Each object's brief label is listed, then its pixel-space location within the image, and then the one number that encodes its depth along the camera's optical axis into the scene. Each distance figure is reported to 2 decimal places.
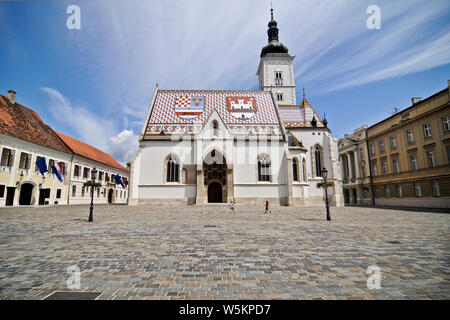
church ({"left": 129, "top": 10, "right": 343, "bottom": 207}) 27.38
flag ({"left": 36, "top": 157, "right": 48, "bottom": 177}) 25.89
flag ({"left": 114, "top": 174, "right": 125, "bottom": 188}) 42.85
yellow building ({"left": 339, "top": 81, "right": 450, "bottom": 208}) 24.11
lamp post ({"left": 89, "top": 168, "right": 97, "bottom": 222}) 12.11
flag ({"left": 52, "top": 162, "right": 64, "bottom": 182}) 28.50
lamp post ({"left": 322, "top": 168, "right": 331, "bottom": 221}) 14.71
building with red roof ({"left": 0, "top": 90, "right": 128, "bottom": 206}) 23.84
